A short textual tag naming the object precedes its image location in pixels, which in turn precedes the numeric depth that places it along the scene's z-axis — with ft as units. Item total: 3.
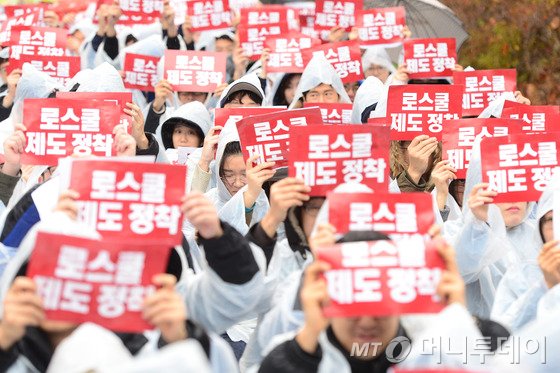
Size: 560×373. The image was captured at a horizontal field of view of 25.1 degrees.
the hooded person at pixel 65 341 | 12.67
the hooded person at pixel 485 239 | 18.53
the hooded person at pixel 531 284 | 15.89
